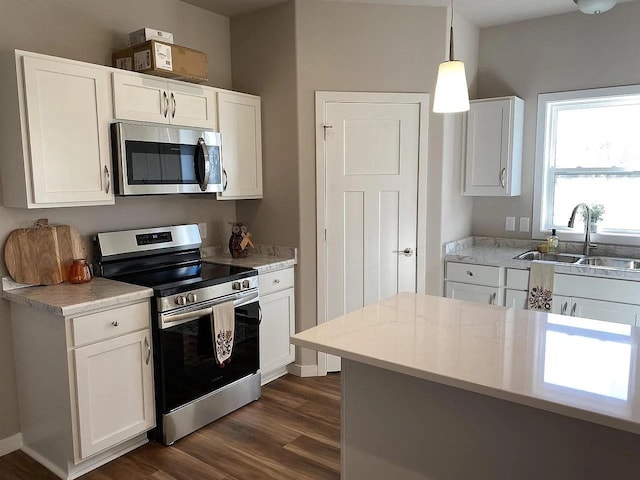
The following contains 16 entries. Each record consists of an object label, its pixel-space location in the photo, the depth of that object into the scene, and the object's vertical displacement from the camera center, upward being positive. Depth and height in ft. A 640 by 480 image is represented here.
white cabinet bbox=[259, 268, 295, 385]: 11.32 -3.22
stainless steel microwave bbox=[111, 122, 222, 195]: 9.07 +0.56
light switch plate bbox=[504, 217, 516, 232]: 13.78 -1.07
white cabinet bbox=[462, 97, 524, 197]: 12.63 +1.04
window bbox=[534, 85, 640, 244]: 12.24 +0.67
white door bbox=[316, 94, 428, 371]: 11.82 -0.25
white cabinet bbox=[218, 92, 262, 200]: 11.22 +1.02
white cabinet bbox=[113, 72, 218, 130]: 9.05 +1.72
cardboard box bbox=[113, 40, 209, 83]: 9.20 +2.48
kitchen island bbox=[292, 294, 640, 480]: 4.55 -1.90
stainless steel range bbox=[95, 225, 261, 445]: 8.97 -2.56
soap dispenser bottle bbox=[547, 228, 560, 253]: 12.75 -1.48
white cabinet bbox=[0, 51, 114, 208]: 7.88 +0.94
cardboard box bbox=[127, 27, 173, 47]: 9.39 +2.96
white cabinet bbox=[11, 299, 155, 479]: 7.87 -3.33
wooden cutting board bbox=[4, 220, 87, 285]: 8.63 -1.17
